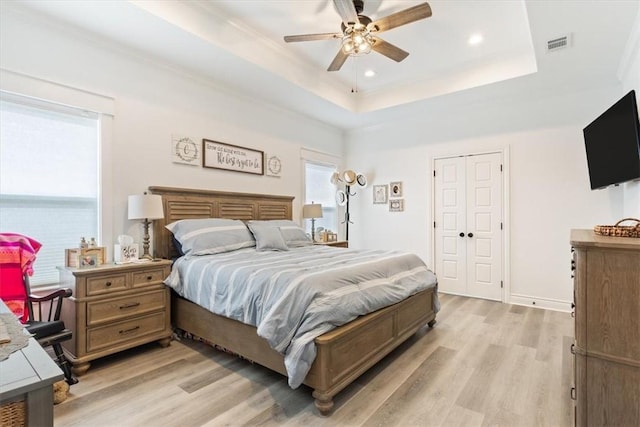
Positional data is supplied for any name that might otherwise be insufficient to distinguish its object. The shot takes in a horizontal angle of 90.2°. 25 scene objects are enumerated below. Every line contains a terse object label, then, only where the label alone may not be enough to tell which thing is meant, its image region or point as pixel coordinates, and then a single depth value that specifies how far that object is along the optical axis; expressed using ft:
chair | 6.89
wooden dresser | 4.66
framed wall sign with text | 12.62
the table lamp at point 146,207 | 9.64
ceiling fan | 7.87
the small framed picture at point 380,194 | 18.25
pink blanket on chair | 7.12
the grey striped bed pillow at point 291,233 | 12.77
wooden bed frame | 6.47
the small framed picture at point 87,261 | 8.40
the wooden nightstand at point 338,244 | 15.56
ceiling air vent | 9.31
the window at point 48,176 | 8.29
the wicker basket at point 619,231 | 5.53
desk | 2.44
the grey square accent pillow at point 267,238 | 11.44
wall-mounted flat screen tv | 8.01
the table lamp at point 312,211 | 16.14
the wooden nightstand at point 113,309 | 7.89
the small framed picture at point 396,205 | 17.62
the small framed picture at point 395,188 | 17.66
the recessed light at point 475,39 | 11.13
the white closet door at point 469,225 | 14.73
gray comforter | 6.53
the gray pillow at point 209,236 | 10.13
